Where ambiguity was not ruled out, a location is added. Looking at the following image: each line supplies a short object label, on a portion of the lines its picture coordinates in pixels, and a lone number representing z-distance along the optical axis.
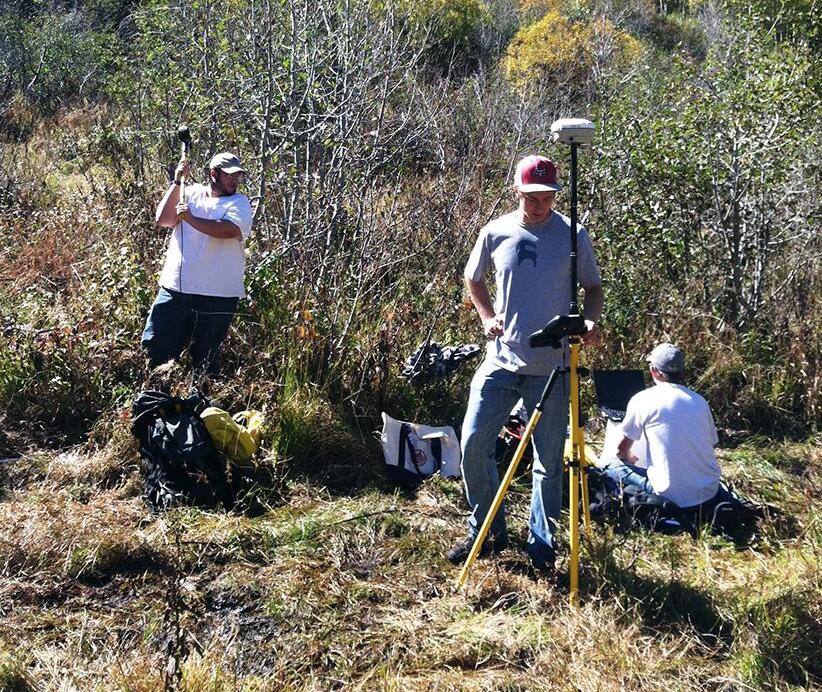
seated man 4.61
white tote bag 5.05
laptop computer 5.42
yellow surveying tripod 3.54
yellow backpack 4.80
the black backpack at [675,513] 4.58
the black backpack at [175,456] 4.59
